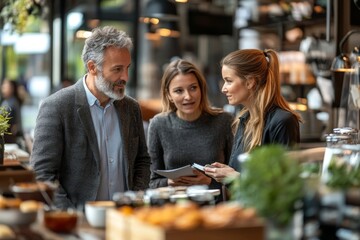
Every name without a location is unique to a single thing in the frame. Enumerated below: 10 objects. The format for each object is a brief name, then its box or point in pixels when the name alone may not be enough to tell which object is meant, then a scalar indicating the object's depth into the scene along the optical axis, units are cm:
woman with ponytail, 452
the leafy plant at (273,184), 261
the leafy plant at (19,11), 780
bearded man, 465
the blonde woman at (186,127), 561
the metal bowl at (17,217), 308
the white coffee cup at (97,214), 324
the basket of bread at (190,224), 256
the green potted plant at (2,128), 466
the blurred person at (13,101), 1378
